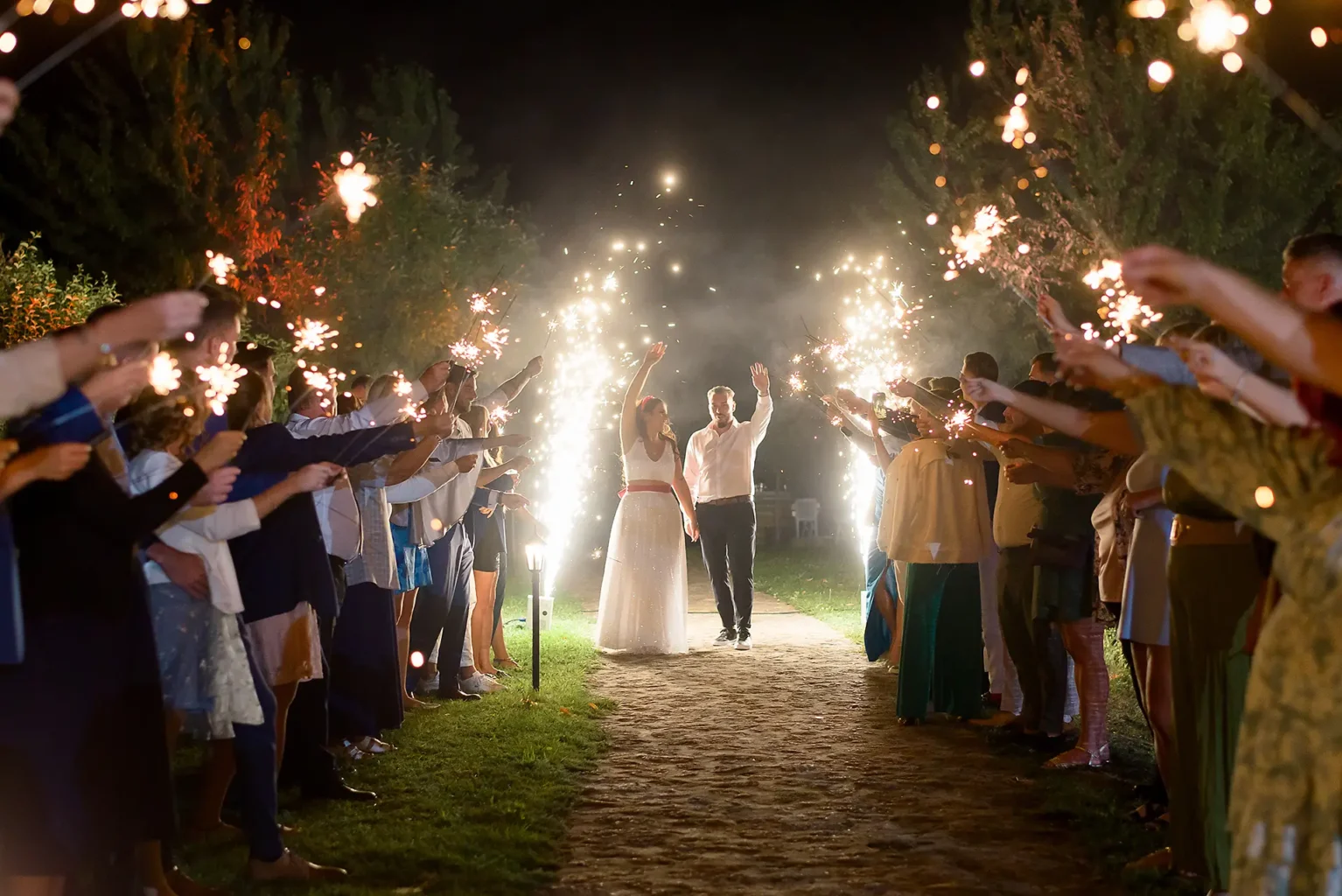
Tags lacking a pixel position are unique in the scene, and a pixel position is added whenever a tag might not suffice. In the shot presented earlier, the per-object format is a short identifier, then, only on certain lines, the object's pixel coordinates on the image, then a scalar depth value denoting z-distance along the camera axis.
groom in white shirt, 11.85
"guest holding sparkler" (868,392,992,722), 7.86
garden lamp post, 9.01
